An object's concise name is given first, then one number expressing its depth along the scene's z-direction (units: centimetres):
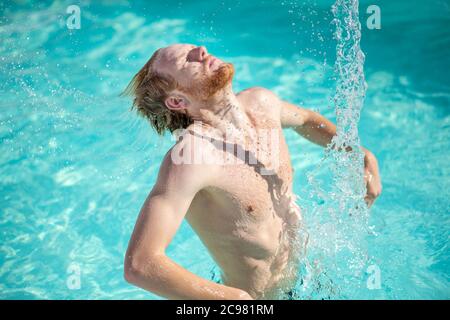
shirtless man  417
